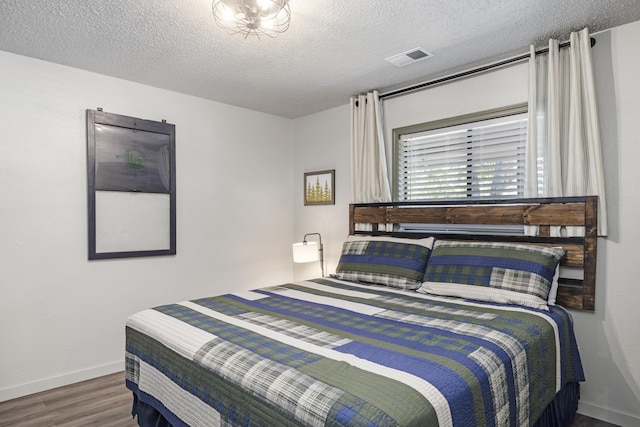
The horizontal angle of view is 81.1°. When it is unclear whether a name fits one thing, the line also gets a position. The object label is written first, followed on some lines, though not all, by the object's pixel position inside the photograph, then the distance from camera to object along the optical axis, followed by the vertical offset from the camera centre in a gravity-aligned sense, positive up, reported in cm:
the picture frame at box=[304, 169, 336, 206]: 406 +30
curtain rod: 256 +111
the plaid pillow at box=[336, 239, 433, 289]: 278 -39
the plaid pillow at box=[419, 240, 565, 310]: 222 -39
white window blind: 283 +43
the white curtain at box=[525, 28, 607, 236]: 232 +55
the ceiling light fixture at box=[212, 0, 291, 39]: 197 +113
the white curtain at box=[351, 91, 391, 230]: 351 +57
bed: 124 -56
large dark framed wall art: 304 +26
